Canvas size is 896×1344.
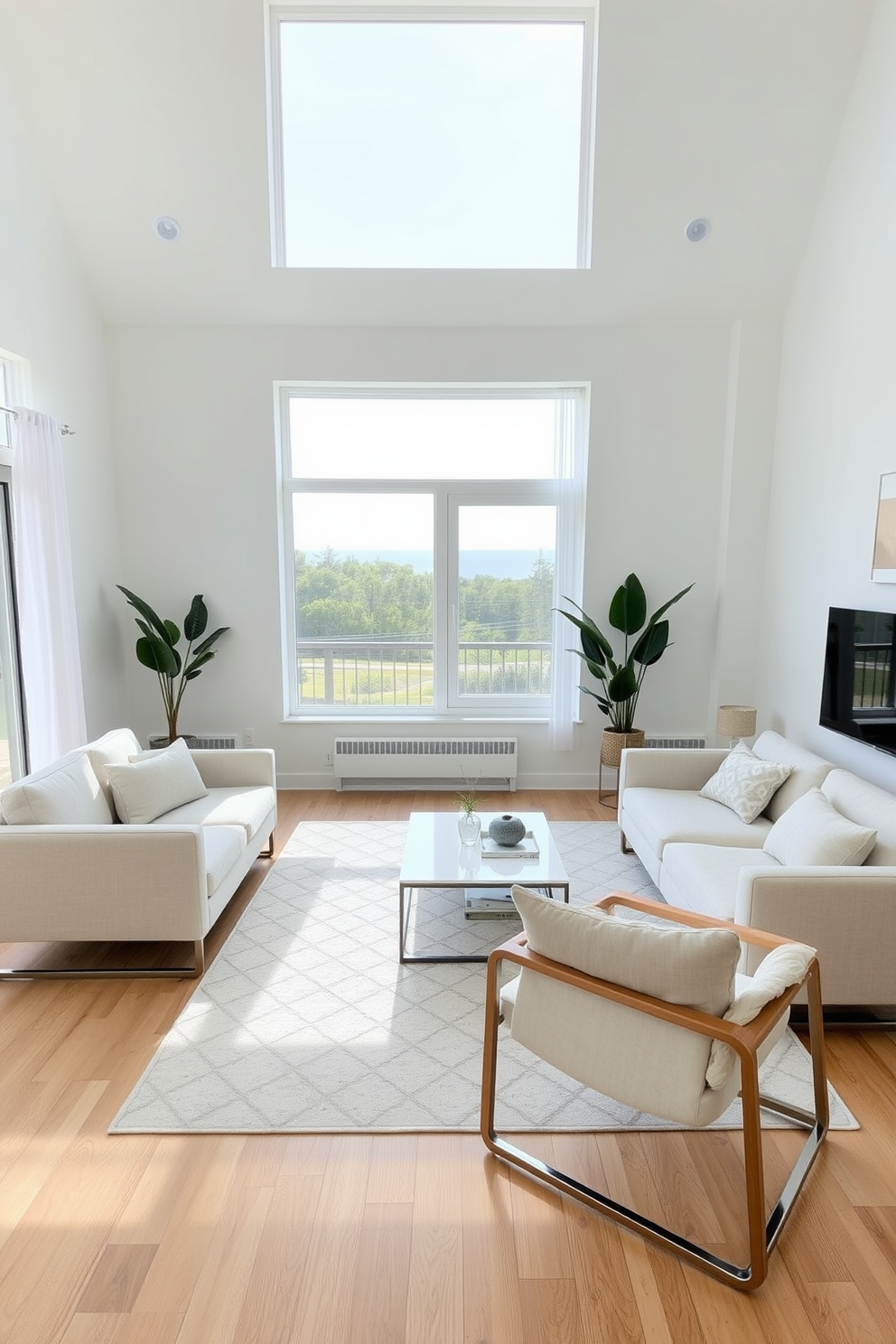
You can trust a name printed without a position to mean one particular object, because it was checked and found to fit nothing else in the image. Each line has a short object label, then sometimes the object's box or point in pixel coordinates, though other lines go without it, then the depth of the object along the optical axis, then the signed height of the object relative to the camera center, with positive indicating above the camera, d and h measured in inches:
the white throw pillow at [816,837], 113.2 -36.8
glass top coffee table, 128.0 -47.1
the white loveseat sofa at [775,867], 105.7 -43.6
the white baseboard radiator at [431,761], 222.4 -49.1
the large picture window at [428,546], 221.0 +10.0
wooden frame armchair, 71.0 -45.5
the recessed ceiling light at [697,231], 184.4 +80.2
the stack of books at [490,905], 141.7 -56.8
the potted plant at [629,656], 205.2 -18.1
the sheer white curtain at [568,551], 216.4 +8.5
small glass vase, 143.3 -43.8
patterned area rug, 95.2 -61.9
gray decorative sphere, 142.2 -43.8
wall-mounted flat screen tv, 140.3 -17.2
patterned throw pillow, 150.2 -37.9
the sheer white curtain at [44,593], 164.7 -3.1
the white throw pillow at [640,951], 72.8 -34.5
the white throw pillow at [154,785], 144.7 -38.1
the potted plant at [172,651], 203.9 -18.4
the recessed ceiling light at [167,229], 184.9 +80.1
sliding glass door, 164.9 -19.9
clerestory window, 174.4 +100.4
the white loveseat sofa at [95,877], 120.8 -44.6
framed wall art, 144.1 +8.7
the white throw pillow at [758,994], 74.2 -38.5
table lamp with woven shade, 188.1 -32.2
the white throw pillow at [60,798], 125.2 -35.1
